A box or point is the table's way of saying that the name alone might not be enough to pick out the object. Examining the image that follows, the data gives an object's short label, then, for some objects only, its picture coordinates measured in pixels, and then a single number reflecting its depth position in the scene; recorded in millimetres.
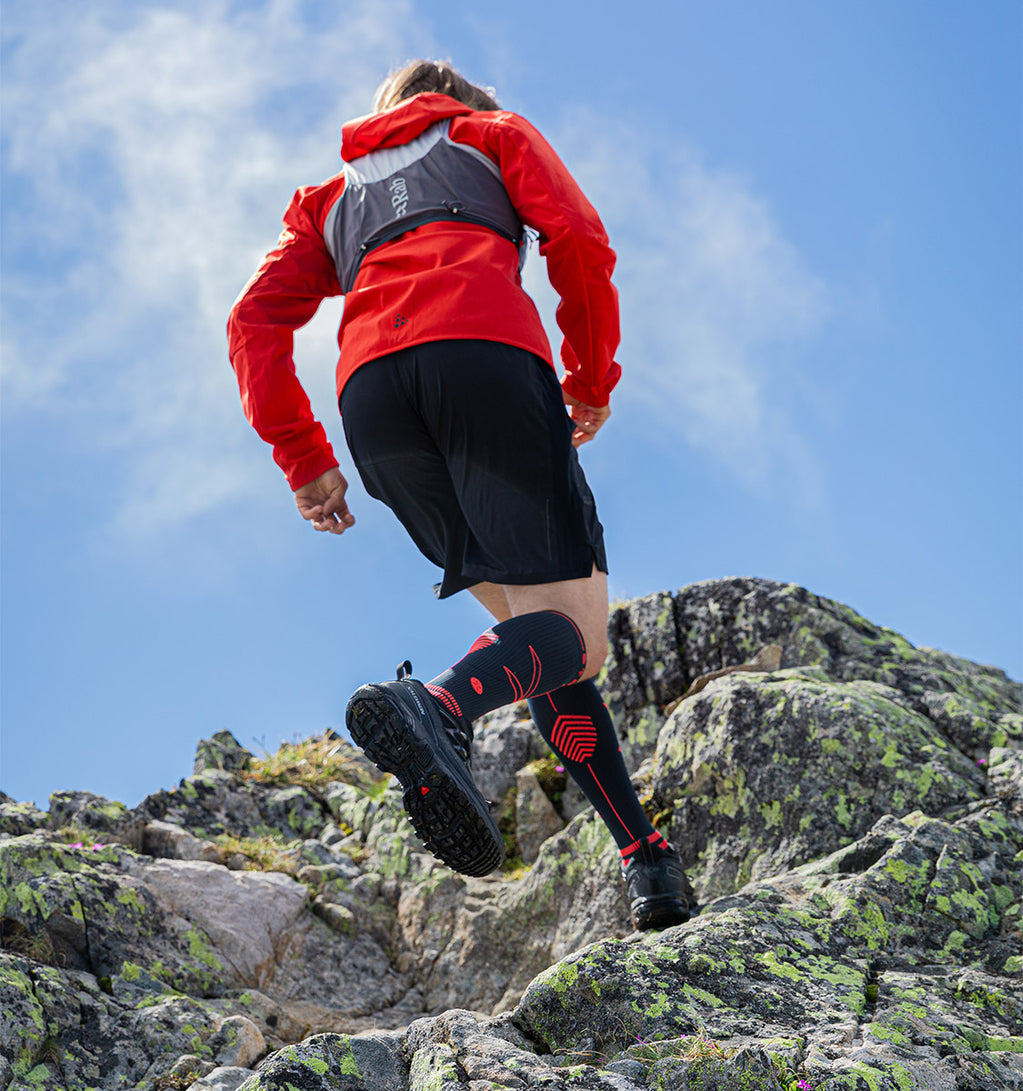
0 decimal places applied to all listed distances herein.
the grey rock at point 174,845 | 5387
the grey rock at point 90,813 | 5293
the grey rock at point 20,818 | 4719
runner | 3084
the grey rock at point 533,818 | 6047
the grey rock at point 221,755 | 7699
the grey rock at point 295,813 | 6766
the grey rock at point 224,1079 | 2727
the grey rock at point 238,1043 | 3340
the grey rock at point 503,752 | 6617
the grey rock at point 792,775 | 4156
